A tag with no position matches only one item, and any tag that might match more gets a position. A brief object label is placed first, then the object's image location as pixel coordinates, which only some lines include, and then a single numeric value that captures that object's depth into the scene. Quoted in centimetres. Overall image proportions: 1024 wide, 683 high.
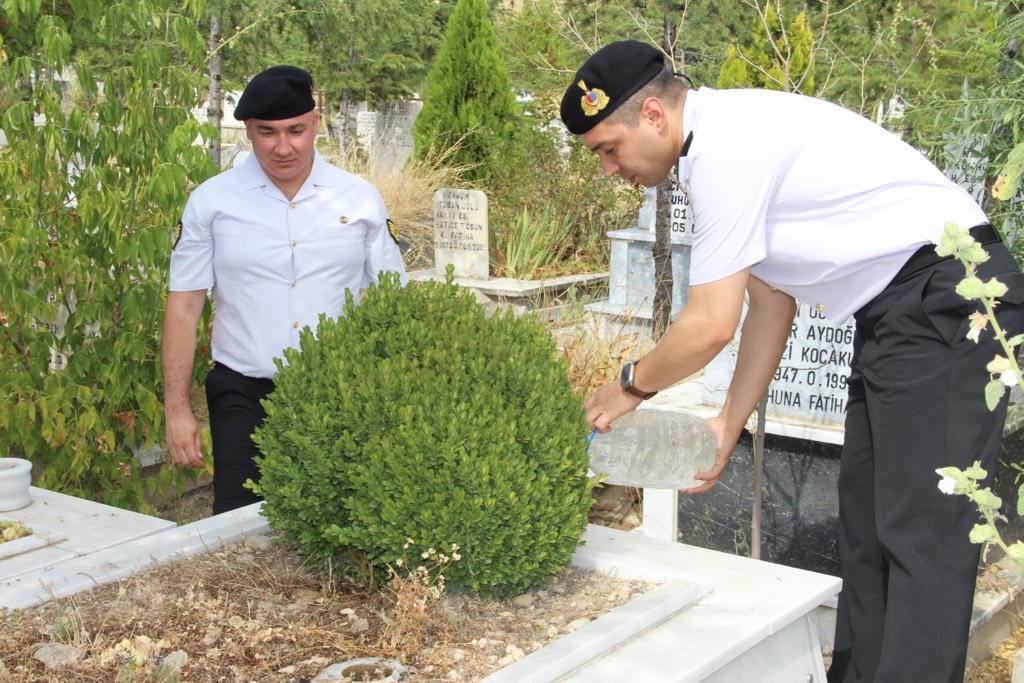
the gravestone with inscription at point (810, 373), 454
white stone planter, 358
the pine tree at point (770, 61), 1067
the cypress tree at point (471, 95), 1361
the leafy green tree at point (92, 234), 412
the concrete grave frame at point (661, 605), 237
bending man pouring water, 250
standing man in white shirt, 352
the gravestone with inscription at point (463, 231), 1073
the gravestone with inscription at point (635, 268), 882
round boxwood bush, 254
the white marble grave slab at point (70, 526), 315
